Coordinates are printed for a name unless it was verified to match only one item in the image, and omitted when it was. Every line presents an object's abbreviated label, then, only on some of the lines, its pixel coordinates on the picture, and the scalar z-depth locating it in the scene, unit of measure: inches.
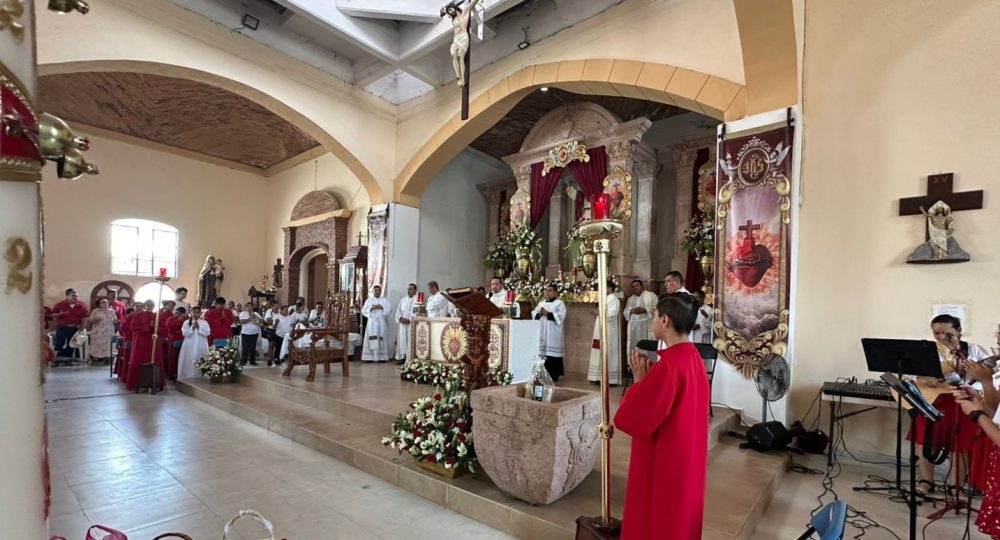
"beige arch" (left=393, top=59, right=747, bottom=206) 233.3
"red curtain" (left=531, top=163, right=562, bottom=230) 386.6
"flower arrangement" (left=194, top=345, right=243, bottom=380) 309.3
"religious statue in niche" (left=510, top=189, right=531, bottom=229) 398.3
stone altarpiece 345.4
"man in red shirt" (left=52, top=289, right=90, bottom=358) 415.8
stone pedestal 125.3
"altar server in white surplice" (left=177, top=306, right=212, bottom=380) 340.5
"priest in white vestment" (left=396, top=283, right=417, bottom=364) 383.6
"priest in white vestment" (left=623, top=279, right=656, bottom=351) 304.8
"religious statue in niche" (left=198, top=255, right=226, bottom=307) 561.6
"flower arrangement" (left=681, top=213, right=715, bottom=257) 330.0
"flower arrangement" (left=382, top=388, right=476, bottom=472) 151.5
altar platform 128.0
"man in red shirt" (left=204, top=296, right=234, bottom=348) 372.8
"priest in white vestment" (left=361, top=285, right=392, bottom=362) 388.8
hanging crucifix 242.2
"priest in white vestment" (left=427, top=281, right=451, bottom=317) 363.3
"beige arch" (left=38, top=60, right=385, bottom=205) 252.2
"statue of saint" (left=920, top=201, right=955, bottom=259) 183.0
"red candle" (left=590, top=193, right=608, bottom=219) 97.4
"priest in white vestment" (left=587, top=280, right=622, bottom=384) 306.2
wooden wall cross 180.4
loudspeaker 184.5
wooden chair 295.4
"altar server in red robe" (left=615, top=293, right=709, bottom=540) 88.7
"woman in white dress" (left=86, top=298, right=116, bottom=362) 438.0
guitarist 148.3
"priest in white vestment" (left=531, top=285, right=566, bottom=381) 317.7
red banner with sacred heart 209.0
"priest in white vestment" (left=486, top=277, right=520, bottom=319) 331.9
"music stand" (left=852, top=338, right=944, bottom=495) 128.3
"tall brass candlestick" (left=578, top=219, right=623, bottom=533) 100.3
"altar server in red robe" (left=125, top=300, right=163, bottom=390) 315.9
